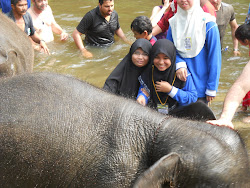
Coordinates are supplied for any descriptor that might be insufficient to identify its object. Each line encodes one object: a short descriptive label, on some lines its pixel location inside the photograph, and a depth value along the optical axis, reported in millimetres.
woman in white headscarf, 4172
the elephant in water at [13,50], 3967
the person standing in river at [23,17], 6262
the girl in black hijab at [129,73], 4082
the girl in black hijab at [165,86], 3904
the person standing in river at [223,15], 6832
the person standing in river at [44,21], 7613
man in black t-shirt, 7449
